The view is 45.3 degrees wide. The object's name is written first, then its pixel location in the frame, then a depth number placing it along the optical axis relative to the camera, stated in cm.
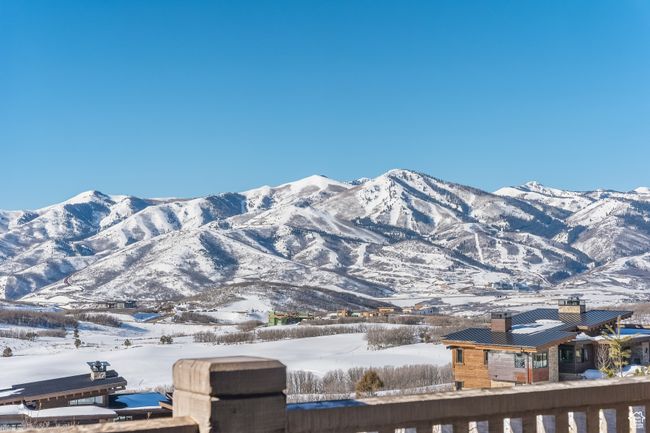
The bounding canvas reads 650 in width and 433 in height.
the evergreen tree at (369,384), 5197
